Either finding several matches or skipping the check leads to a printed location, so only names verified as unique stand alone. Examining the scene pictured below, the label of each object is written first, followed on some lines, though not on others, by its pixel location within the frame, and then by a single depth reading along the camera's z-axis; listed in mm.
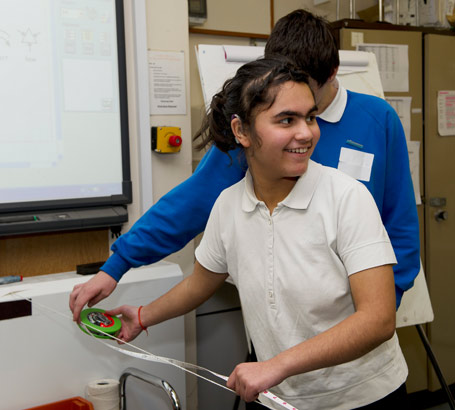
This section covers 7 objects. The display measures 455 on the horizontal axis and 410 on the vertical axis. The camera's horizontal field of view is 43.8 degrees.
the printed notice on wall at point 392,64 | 2750
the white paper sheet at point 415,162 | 2857
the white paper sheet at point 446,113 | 2951
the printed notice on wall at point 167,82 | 2014
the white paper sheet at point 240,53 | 2110
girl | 953
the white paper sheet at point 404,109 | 2809
